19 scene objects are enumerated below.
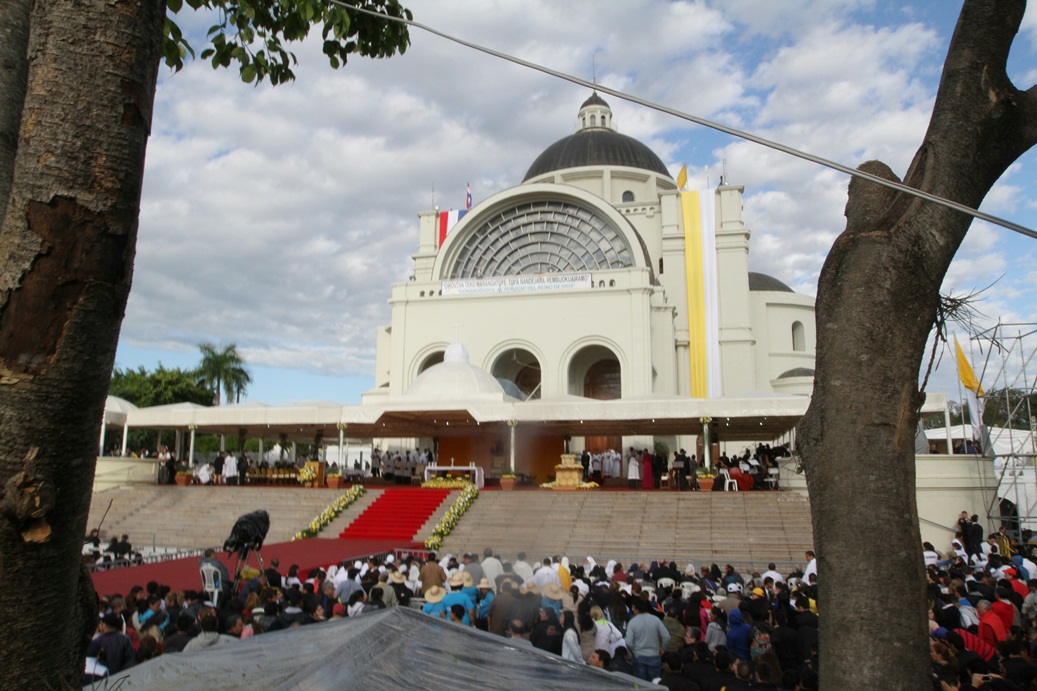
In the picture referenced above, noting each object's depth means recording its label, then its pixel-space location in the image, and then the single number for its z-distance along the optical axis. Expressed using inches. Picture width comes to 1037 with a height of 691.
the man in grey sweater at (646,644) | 241.4
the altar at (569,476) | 749.9
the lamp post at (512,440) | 798.5
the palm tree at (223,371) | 1596.9
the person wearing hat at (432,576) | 342.0
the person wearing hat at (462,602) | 268.5
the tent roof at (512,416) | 753.0
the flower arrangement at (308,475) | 829.8
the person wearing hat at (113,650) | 212.5
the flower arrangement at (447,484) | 761.0
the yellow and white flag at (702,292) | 1213.7
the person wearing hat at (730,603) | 296.7
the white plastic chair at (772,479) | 750.5
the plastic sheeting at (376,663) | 106.7
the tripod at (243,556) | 417.1
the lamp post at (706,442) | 749.9
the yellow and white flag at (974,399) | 669.9
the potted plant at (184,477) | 874.8
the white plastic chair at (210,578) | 354.3
